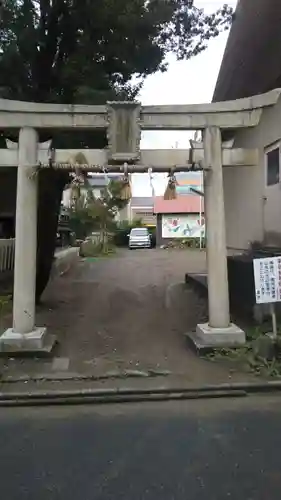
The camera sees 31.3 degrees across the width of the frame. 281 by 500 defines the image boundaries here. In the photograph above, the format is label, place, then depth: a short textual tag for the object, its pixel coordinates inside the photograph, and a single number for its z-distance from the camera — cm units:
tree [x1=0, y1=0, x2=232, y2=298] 1040
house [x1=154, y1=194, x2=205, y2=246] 4091
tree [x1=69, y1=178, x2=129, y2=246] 3534
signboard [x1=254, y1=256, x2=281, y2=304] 823
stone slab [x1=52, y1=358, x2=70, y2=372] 815
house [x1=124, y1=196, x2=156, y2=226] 5734
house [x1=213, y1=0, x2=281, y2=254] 1077
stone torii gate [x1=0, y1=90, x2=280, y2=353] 877
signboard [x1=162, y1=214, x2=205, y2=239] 4119
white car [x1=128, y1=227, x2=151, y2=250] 4000
